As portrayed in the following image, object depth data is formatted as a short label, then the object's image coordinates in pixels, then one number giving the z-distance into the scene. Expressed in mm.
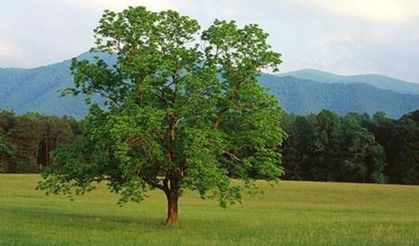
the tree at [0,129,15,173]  129375
